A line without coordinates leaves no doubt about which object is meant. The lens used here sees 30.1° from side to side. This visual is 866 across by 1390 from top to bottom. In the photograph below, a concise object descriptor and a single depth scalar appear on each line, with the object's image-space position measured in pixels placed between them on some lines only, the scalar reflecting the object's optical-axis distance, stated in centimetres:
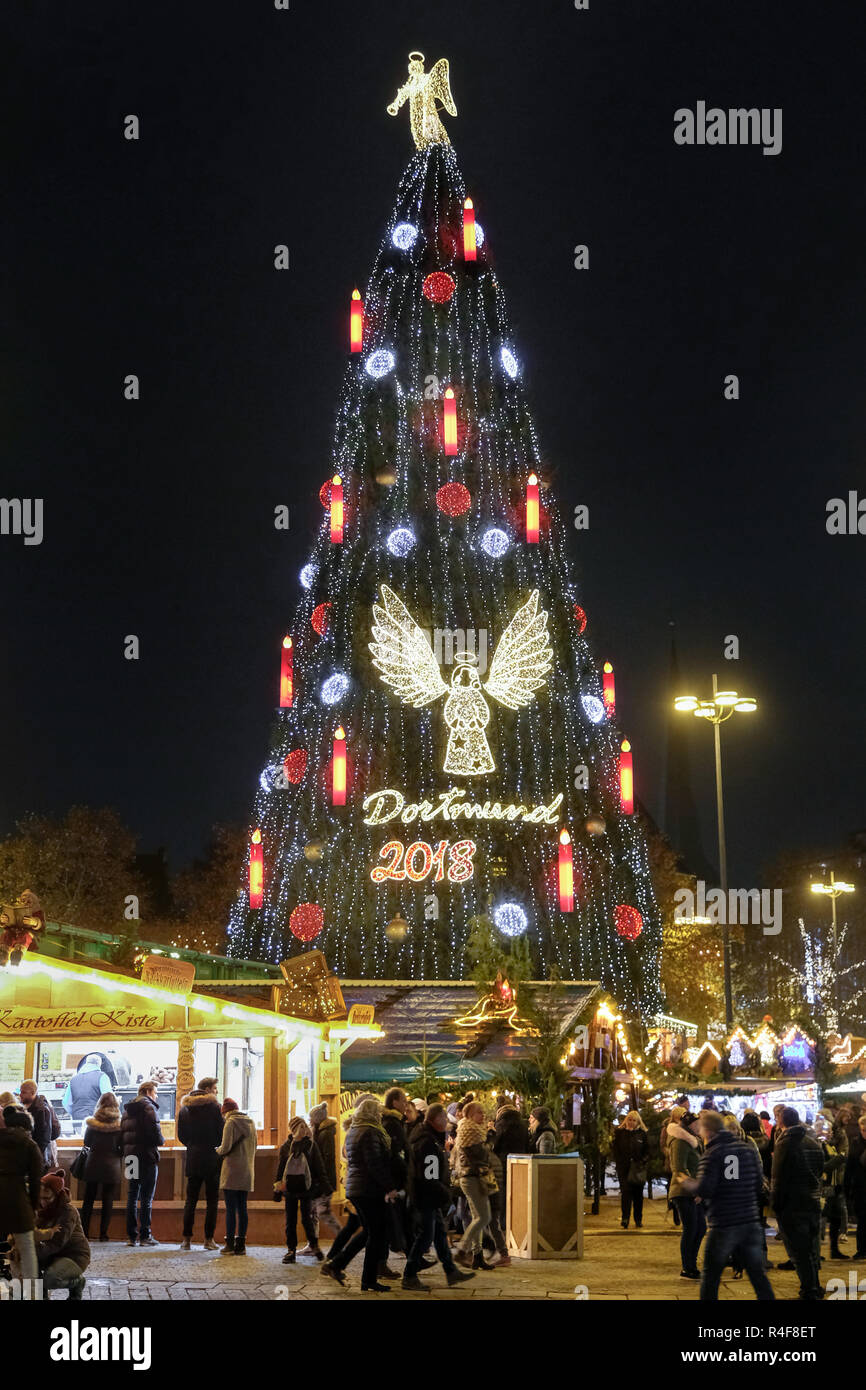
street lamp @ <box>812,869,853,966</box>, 4862
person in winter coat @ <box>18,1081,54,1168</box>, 1673
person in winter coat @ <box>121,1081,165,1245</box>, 1778
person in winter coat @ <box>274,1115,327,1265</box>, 1622
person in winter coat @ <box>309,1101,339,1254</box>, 1697
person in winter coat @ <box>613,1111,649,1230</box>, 2153
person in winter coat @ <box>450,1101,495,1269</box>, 1527
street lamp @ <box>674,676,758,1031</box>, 3016
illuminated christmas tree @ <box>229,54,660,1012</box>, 4209
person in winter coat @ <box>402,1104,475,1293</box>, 1436
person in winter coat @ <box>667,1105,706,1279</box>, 1530
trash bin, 1703
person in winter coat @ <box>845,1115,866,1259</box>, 1766
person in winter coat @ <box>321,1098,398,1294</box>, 1355
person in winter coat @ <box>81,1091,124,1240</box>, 1755
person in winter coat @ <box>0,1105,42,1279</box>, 1075
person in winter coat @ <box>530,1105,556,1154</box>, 1739
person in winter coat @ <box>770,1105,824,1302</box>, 1271
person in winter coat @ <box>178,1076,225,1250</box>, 1720
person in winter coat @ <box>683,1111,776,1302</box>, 1129
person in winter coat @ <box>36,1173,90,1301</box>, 1062
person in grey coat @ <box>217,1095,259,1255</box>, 1667
